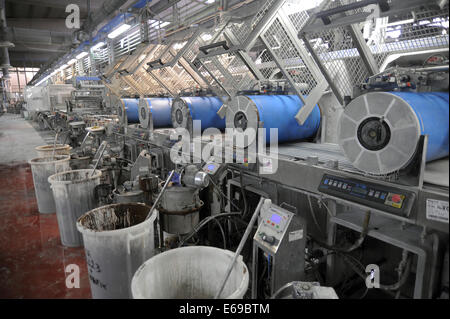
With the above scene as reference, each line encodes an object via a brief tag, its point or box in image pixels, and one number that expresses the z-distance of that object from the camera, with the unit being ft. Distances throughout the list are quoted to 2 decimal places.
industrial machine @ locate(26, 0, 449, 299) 4.10
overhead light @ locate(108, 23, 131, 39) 17.95
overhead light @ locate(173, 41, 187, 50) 13.23
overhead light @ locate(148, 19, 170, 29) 19.45
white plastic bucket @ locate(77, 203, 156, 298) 5.58
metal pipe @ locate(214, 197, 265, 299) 4.16
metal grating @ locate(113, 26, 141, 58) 20.98
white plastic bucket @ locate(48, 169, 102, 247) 8.64
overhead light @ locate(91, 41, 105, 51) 24.02
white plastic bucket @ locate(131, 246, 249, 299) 4.91
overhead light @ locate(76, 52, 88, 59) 29.13
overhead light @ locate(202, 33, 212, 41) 11.76
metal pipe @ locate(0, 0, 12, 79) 23.37
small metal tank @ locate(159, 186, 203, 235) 8.04
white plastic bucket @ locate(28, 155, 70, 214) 11.23
